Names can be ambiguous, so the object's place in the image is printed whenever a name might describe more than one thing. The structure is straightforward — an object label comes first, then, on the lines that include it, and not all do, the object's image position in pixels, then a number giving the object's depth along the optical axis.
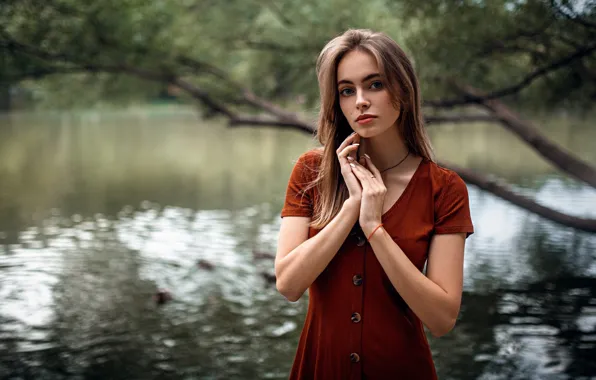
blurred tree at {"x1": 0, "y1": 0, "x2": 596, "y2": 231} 6.95
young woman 1.61
